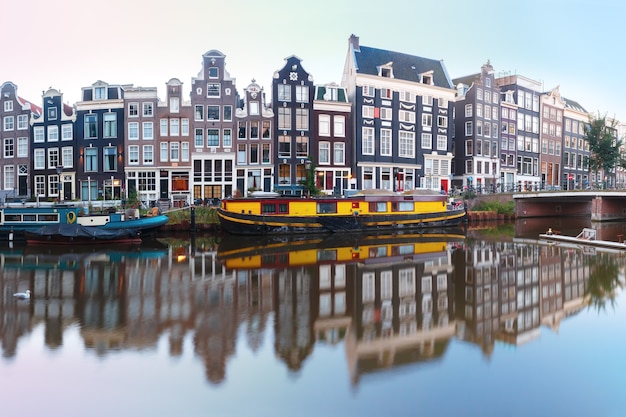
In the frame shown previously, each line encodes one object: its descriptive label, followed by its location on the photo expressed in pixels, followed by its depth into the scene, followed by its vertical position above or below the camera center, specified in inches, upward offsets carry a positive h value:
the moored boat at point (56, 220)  1219.9 -64.7
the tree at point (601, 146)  2456.9 +243.4
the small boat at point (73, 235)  1133.1 -95.3
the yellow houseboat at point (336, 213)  1359.5 -55.0
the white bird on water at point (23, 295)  616.4 -126.9
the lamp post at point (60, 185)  1852.6 +31.3
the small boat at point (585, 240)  1070.4 -107.6
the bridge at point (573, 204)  1934.1 -41.3
